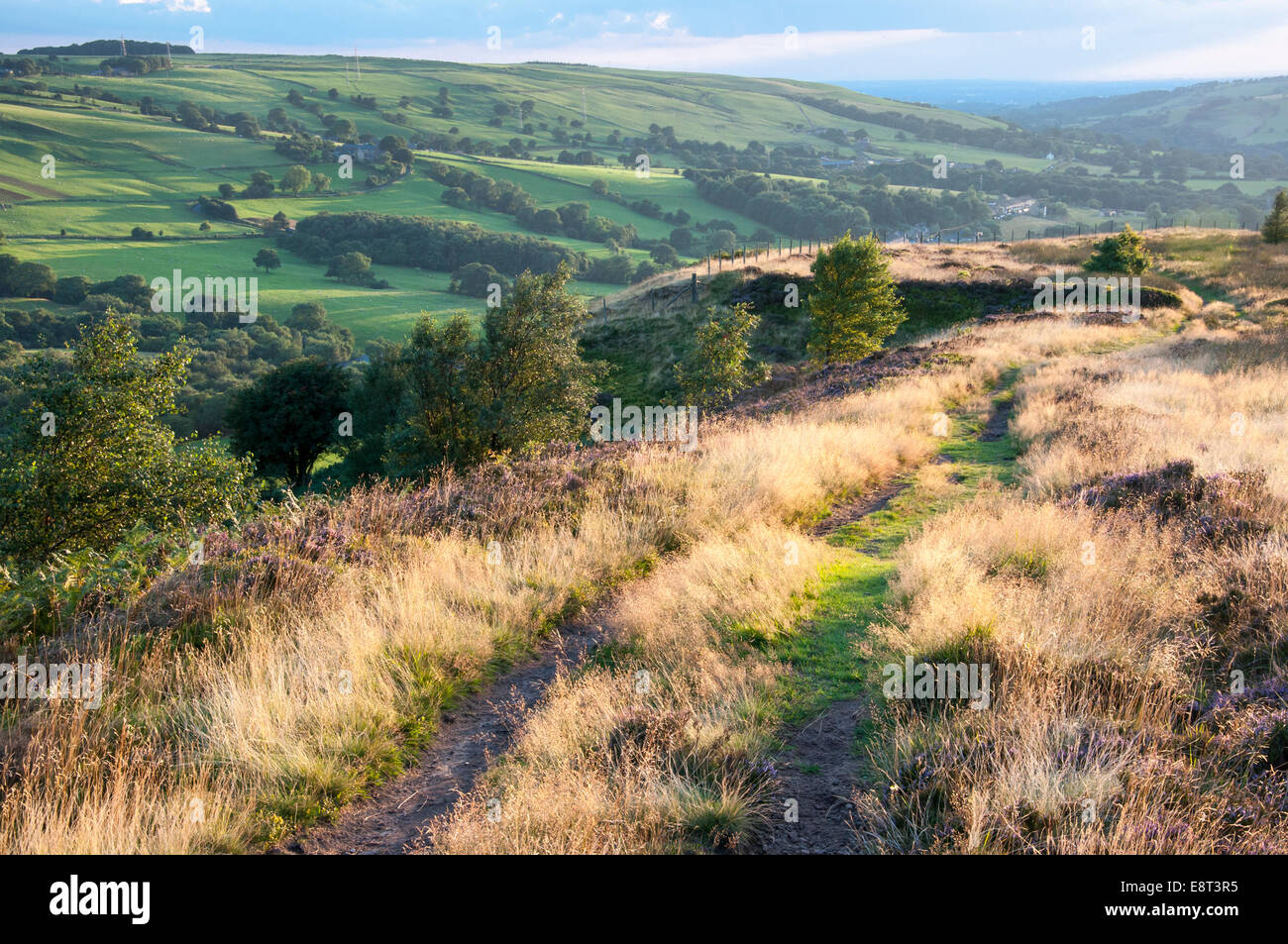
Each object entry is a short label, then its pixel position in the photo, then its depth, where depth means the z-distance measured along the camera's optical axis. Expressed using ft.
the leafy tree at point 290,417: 156.25
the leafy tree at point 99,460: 57.36
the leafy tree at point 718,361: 99.91
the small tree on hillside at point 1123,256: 151.53
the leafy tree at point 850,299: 119.24
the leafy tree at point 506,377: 90.53
